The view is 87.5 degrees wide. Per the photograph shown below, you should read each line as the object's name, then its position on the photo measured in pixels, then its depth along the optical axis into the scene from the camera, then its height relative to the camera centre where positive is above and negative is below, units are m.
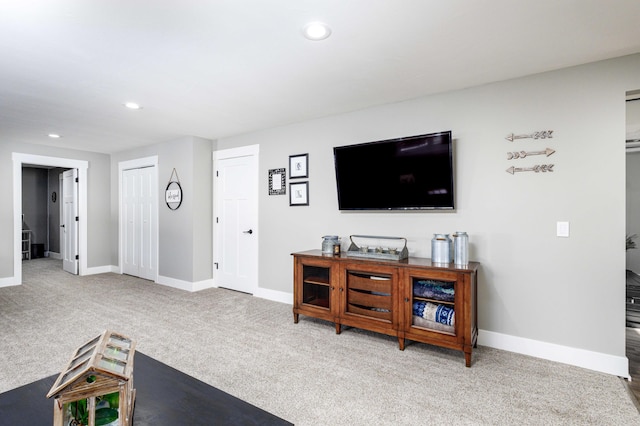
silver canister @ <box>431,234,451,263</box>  2.90 -0.34
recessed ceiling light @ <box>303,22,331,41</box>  2.05 +1.14
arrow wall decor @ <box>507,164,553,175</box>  2.74 +0.35
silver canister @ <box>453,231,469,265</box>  2.82 -0.33
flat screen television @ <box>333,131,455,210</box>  3.05 +0.37
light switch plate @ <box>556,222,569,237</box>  2.68 -0.15
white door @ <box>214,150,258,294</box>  4.75 -0.14
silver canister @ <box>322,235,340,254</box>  3.57 -0.34
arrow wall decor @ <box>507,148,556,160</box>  2.74 +0.48
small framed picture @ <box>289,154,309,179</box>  4.17 +0.58
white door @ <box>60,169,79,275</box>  6.26 -0.13
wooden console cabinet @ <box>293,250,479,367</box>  2.65 -0.77
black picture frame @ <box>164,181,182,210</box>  5.20 +0.27
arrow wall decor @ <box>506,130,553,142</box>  2.74 +0.62
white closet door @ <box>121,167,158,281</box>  5.72 -0.18
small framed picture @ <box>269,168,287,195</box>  4.40 +0.40
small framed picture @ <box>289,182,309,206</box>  4.17 +0.22
